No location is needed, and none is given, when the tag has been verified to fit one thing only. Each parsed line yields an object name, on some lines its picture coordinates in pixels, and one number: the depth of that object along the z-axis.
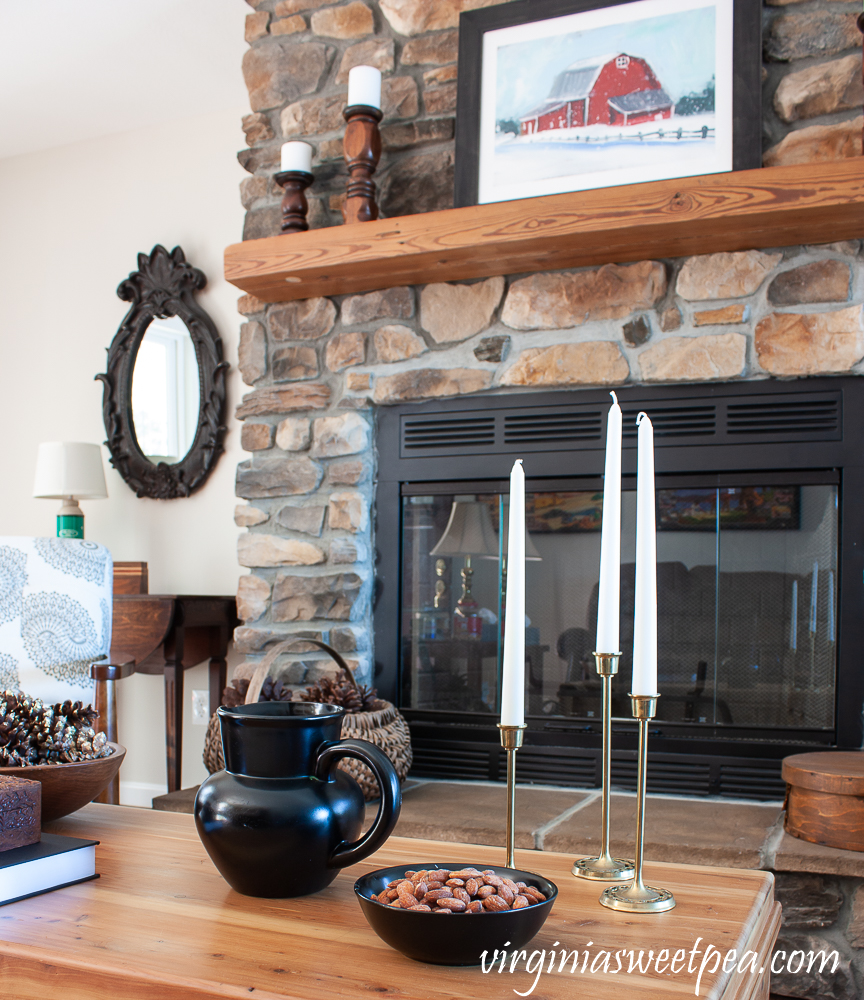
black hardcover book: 0.84
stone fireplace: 2.10
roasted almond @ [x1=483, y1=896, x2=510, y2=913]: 0.71
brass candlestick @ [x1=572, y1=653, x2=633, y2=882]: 0.89
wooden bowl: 1.04
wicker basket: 1.93
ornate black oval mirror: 3.46
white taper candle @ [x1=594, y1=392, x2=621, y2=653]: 0.86
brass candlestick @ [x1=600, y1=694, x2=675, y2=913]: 0.83
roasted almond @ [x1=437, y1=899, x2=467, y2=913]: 0.71
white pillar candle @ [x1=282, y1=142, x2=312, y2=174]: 2.46
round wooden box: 1.72
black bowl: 0.69
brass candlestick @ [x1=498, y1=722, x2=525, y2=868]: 0.87
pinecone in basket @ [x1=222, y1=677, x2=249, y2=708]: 2.17
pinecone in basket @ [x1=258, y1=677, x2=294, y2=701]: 1.97
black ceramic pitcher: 0.82
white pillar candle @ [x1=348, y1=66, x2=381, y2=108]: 2.34
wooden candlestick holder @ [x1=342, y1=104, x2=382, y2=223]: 2.36
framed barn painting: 2.11
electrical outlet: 3.41
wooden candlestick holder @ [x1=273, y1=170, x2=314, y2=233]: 2.47
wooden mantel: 1.96
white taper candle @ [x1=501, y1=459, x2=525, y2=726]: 0.86
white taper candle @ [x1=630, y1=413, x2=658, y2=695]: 0.85
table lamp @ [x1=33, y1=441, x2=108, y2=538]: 3.31
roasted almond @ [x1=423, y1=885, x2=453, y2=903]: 0.73
